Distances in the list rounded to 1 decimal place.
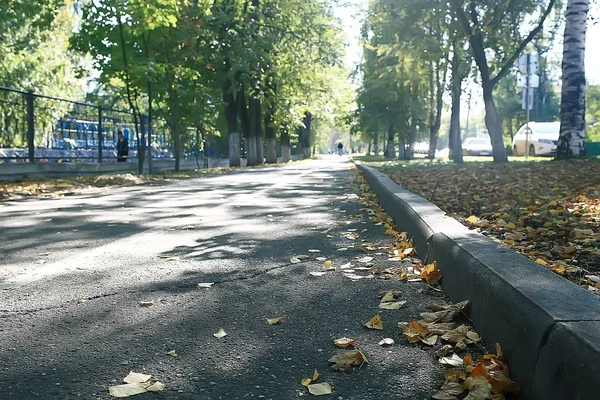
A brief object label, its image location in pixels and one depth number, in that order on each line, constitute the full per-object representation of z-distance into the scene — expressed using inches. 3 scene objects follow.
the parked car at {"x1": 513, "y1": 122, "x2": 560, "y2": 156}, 887.1
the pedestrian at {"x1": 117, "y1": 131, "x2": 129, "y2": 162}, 771.4
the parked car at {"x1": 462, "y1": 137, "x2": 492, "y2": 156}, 1493.6
